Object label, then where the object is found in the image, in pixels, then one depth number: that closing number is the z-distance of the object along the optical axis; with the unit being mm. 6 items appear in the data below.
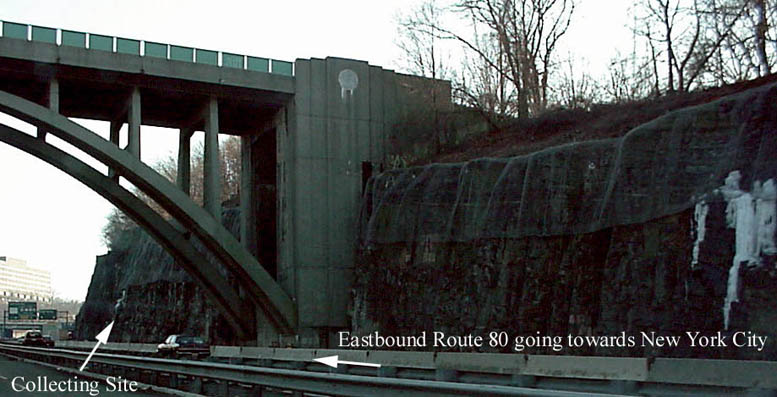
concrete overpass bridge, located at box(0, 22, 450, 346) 35125
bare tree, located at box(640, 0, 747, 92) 36438
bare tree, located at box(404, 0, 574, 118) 47625
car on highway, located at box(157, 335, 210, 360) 35906
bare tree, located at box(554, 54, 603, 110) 47125
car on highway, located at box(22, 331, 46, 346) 64781
